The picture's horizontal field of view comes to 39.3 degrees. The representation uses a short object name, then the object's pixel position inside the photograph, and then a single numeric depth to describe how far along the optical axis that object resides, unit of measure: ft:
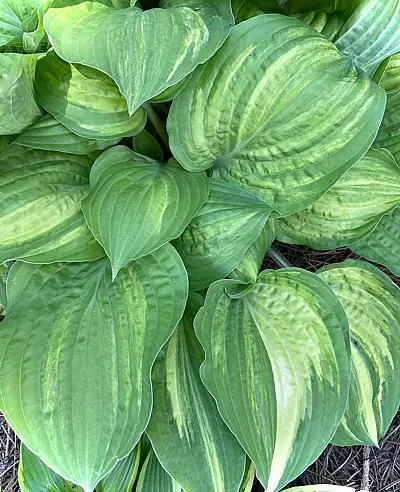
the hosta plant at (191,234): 2.82
